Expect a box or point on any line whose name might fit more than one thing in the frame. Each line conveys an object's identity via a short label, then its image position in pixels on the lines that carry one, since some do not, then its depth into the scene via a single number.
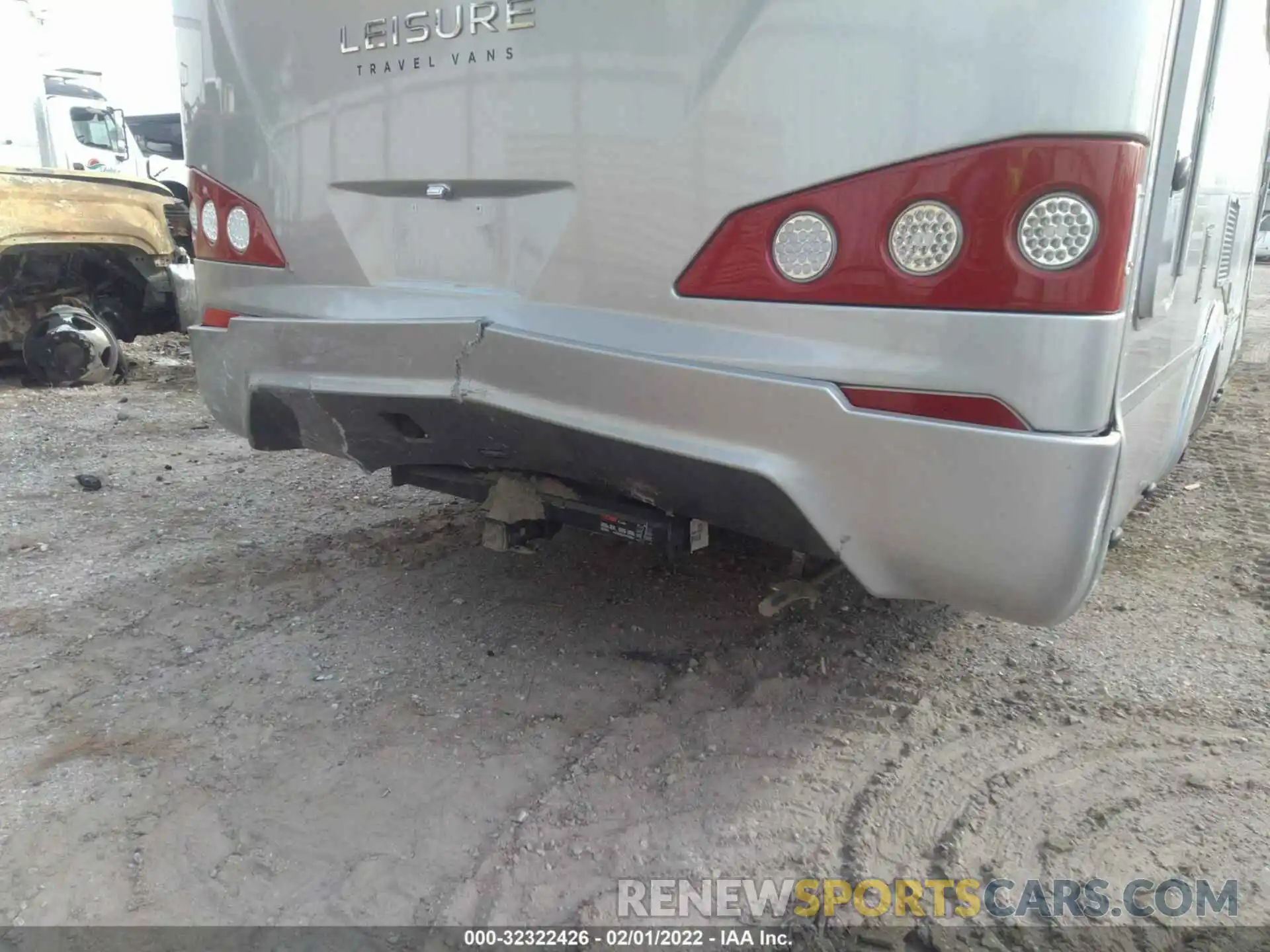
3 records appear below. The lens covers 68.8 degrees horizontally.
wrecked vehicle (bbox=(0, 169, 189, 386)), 7.30
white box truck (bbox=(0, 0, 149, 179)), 11.99
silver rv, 1.74
